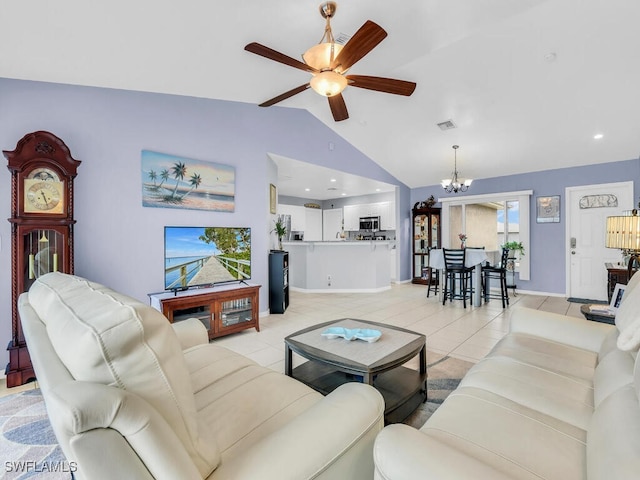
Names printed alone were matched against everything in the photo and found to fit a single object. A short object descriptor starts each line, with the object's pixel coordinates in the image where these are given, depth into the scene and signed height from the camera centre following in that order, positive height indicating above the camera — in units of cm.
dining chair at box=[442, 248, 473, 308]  499 -55
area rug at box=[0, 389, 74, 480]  151 -116
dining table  490 -43
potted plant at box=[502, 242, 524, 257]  610 -19
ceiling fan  201 +129
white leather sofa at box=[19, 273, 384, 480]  56 -38
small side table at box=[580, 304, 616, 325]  220 -59
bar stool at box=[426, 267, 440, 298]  574 -80
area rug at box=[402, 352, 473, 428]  191 -112
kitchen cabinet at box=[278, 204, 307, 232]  853 +70
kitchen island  627 -61
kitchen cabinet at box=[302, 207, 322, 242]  924 +44
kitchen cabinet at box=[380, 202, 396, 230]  817 +59
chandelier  546 +101
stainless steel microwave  836 +41
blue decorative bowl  201 -65
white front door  526 +6
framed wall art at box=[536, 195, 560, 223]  581 +55
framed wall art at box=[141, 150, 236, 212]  331 +65
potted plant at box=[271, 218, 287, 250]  491 +15
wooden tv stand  309 -75
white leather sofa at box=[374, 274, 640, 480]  80 -67
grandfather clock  240 +18
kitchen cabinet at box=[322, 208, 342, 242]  932 +45
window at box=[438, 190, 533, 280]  616 +38
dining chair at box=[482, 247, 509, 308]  502 -69
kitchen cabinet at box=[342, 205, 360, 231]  883 +62
